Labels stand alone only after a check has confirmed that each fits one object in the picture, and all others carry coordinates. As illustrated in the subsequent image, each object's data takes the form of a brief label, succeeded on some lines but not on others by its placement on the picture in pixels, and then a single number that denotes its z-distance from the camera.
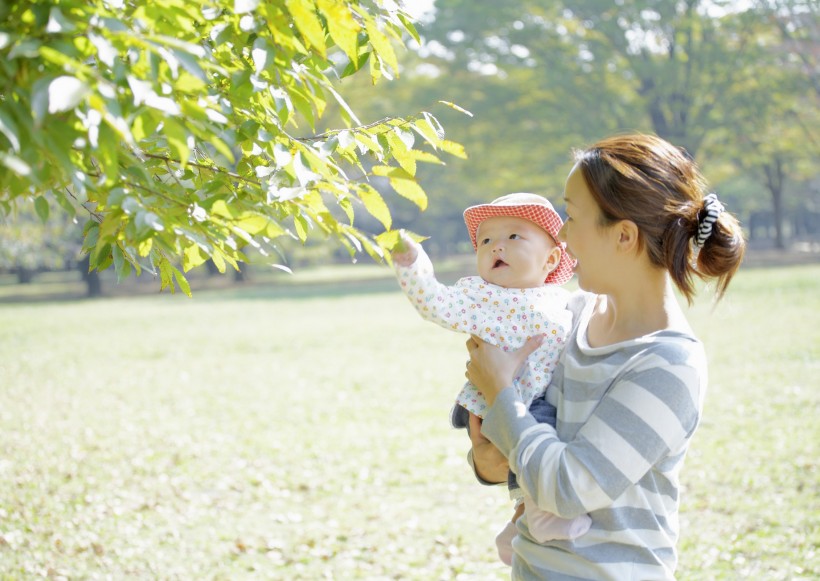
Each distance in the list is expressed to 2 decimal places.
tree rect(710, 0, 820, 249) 29.70
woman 1.89
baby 2.23
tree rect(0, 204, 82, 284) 23.56
